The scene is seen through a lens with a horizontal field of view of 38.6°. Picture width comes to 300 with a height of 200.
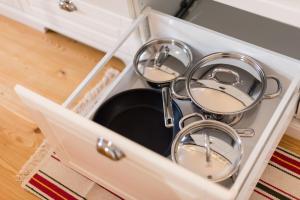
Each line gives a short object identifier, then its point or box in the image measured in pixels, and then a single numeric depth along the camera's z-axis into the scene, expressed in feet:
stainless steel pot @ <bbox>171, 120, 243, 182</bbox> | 3.13
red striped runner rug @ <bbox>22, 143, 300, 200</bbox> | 3.84
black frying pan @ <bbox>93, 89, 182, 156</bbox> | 3.49
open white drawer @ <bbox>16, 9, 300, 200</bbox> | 2.51
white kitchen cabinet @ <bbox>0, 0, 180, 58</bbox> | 3.89
